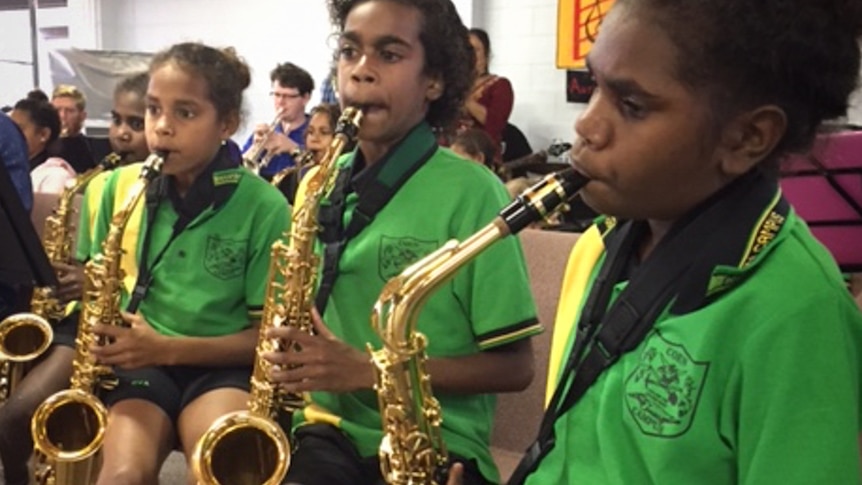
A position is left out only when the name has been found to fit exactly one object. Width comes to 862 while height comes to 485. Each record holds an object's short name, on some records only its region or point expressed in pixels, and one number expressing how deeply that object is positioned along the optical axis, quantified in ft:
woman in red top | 16.15
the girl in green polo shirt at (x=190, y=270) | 7.07
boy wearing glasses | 17.70
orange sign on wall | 18.83
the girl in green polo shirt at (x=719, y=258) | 3.35
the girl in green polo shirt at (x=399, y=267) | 5.85
